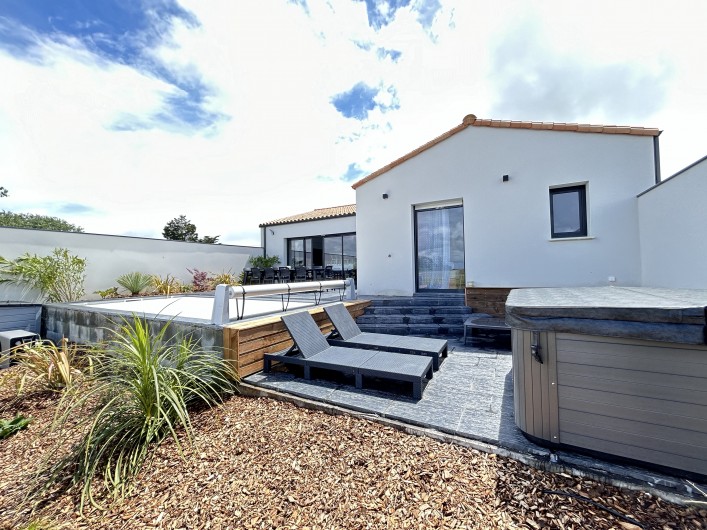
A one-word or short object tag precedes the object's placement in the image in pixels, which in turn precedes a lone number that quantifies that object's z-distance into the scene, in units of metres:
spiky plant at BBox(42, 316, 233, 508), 2.44
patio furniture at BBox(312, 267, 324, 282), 13.32
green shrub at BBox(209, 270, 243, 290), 13.69
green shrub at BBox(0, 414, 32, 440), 3.35
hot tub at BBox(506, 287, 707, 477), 1.92
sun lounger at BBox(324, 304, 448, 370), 4.28
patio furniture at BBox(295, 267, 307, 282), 12.15
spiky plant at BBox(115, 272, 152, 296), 11.57
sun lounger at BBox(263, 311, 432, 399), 3.37
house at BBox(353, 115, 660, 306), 6.39
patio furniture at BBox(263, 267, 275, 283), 12.51
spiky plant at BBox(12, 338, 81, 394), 4.20
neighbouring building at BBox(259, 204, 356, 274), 14.25
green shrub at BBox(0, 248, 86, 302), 9.36
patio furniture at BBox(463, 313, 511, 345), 5.27
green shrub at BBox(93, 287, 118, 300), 11.04
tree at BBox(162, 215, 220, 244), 33.38
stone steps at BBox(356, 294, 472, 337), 6.44
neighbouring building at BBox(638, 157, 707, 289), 4.43
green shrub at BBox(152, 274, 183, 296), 11.88
